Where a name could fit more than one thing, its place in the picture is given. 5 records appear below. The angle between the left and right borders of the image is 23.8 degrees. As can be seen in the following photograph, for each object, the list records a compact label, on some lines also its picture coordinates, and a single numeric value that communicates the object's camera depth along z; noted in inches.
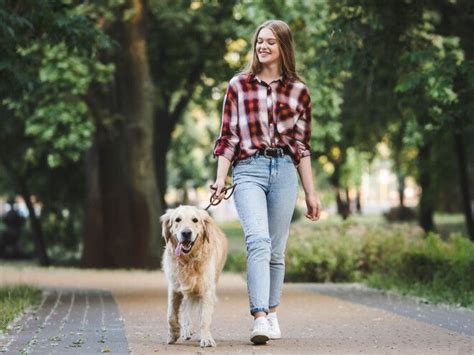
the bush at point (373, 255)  625.0
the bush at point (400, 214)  2251.5
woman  321.1
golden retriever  329.4
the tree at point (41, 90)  532.7
